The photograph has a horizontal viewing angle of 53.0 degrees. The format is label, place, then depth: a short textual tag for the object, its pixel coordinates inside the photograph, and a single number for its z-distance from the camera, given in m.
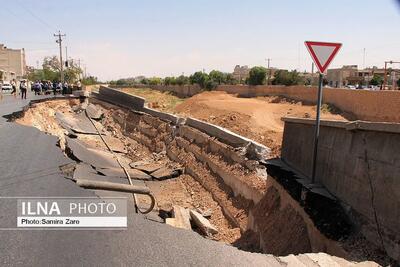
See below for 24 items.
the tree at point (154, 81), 90.12
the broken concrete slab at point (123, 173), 13.36
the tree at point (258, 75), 54.00
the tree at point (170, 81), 74.71
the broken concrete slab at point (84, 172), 9.30
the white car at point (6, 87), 47.60
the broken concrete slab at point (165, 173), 18.07
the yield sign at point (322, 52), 7.26
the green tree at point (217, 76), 62.67
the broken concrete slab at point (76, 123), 23.47
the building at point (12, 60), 102.56
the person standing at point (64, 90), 40.74
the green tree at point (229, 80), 68.17
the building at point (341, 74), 81.93
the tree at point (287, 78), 47.75
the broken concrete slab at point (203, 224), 9.90
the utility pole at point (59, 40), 67.00
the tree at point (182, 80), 70.50
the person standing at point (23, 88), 28.77
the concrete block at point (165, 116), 24.81
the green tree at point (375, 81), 54.99
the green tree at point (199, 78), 57.93
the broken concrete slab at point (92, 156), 13.37
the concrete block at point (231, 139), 14.01
